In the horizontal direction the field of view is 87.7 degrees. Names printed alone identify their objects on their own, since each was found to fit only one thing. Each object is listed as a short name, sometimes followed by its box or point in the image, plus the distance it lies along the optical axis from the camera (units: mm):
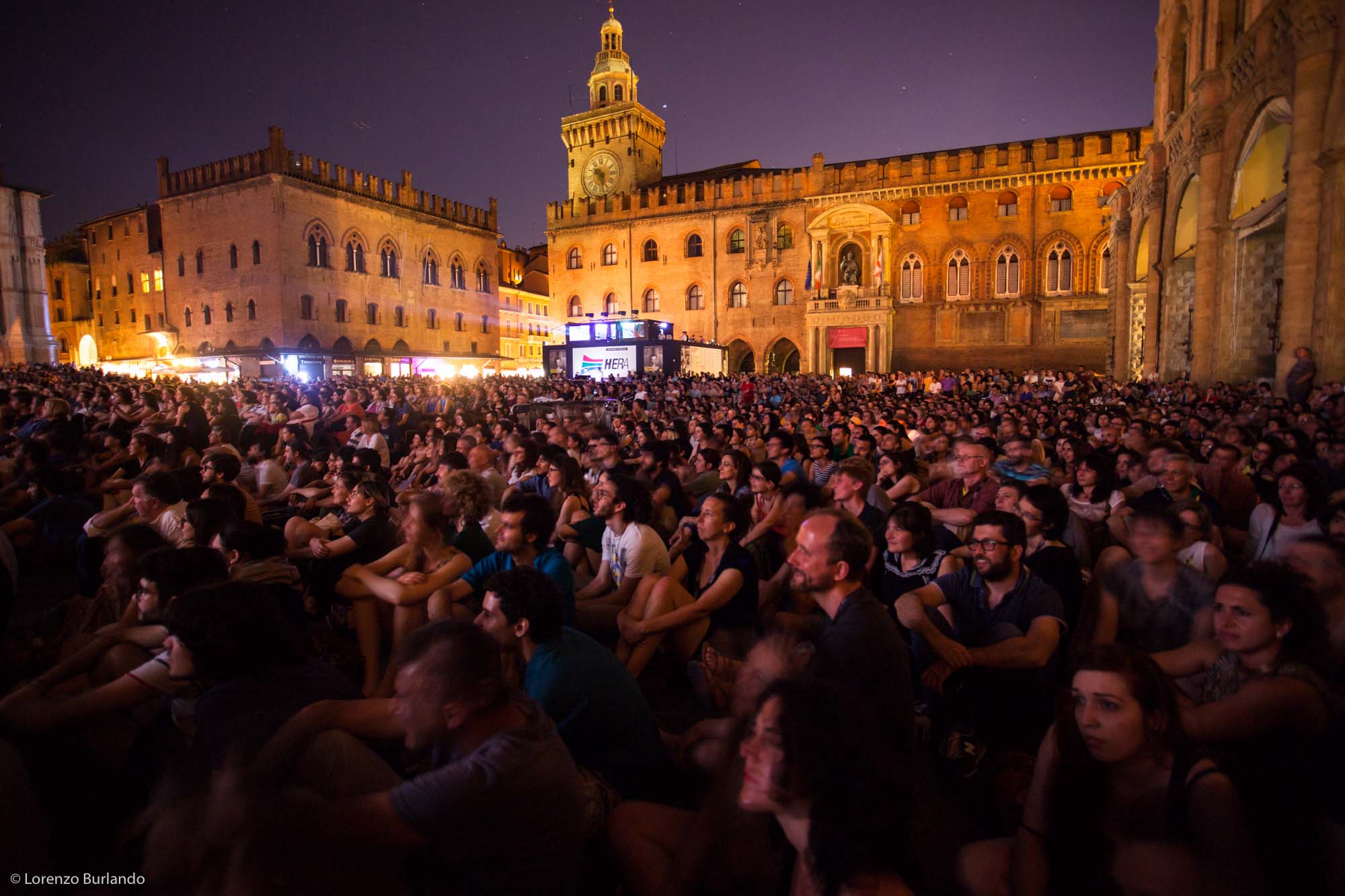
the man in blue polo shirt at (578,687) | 2787
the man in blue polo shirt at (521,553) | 4074
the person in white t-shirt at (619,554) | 4664
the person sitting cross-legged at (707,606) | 4184
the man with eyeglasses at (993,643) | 3377
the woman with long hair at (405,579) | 4105
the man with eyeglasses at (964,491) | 5277
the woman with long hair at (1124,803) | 1933
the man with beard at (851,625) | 2582
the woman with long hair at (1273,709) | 2238
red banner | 40094
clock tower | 50438
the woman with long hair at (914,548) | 4133
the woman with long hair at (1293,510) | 4570
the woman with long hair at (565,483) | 6107
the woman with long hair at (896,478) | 6055
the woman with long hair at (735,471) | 6457
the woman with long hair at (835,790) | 1705
